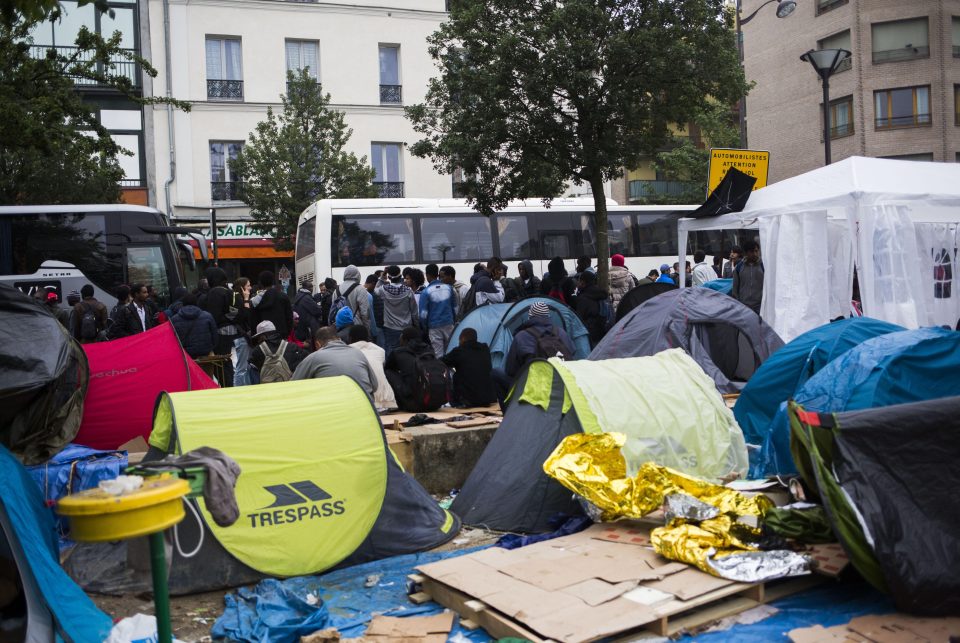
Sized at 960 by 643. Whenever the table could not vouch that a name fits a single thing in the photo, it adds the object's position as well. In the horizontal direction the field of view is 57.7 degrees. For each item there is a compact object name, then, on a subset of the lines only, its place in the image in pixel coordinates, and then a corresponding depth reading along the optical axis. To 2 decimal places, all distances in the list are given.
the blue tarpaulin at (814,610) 4.80
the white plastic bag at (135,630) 5.00
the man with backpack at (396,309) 13.16
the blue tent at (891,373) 6.50
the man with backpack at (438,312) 13.03
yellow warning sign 13.89
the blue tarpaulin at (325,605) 5.15
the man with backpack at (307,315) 13.25
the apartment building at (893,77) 30.97
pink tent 7.94
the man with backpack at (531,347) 9.68
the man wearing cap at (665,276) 14.38
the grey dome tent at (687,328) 10.26
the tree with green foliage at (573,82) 12.16
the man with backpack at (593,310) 12.50
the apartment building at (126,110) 27.22
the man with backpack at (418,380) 9.55
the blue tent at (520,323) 11.57
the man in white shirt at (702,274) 15.92
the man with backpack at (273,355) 9.59
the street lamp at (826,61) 13.84
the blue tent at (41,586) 4.79
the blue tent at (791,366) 7.88
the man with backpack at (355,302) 13.22
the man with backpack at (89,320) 11.19
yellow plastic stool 3.12
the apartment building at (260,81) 28.16
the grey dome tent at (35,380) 5.71
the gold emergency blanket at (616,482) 6.03
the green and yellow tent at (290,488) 5.91
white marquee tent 11.34
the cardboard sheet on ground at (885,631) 4.54
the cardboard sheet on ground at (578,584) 4.71
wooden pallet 4.74
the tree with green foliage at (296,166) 24.62
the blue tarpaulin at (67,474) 6.62
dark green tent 4.76
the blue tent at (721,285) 14.66
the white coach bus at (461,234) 20.08
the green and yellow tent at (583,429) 6.81
